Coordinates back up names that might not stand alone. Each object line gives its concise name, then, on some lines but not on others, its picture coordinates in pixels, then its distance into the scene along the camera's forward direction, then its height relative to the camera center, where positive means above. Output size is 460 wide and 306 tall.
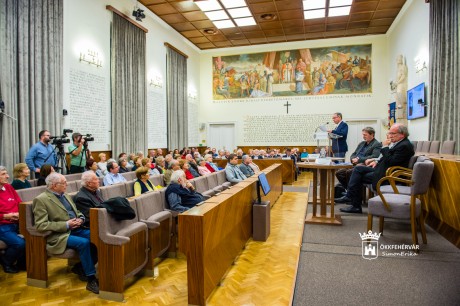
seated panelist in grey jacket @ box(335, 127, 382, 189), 5.16 -0.07
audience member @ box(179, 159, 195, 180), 5.77 -0.36
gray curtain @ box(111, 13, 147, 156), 8.27 +1.60
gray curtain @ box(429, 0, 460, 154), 6.30 +1.55
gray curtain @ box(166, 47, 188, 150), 11.18 +1.69
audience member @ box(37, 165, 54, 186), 4.22 -0.34
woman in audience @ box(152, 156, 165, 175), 6.99 -0.45
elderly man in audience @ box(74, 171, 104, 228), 3.20 -0.52
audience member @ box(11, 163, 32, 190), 3.97 -0.39
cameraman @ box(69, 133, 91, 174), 5.82 -0.19
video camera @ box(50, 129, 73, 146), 5.18 +0.08
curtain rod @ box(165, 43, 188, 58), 11.12 +3.55
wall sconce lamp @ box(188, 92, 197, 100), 13.25 +2.14
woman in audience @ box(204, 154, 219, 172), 7.90 -0.49
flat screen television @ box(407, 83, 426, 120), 7.75 +1.12
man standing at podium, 5.60 +0.09
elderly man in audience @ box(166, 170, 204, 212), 3.81 -0.62
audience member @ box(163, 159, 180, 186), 5.37 -0.43
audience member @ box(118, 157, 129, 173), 6.29 -0.39
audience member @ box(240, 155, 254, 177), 7.25 -0.51
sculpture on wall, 9.58 +1.60
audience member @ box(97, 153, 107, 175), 6.51 -0.41
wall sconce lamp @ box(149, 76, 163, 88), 10.20 +2.09
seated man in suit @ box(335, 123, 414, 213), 3.99 -0.10
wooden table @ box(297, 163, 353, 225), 4.39 -0.82
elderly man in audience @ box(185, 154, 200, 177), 6.61 -0.48
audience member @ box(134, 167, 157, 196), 4.30 -0.49
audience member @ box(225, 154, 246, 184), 6.54 -0.56
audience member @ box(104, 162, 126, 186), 5.22 -0.50
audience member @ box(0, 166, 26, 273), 3.14 -0.87
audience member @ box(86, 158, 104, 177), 5.32 -0.34
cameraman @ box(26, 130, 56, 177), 5.25 -0.15
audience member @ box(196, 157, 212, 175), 6.94 -0.53
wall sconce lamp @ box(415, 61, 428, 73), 7.92 +2.04
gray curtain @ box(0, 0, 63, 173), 5.48 +1.39
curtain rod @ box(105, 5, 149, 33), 8.09 +3.51
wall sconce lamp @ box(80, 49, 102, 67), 7.31 +2.08
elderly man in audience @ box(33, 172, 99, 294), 2.83 -0.75
